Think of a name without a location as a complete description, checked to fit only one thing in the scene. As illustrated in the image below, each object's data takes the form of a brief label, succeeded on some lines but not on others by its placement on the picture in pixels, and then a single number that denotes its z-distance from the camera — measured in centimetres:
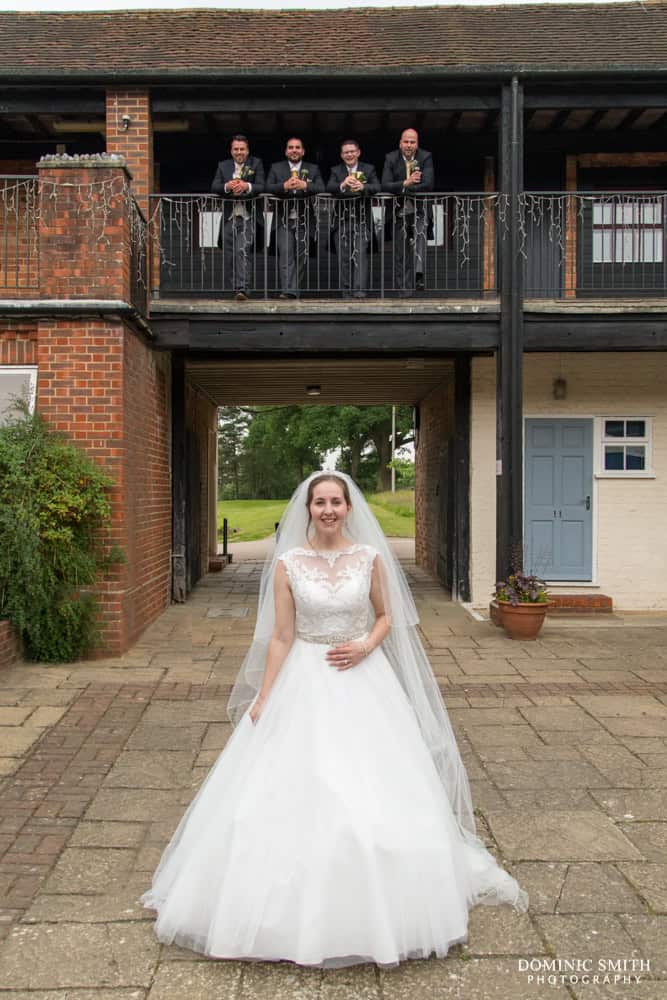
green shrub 603
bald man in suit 817
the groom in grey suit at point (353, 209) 816
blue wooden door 961
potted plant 748
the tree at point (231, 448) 6475
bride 236
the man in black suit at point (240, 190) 814
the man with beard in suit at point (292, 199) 823
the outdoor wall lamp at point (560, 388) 952
